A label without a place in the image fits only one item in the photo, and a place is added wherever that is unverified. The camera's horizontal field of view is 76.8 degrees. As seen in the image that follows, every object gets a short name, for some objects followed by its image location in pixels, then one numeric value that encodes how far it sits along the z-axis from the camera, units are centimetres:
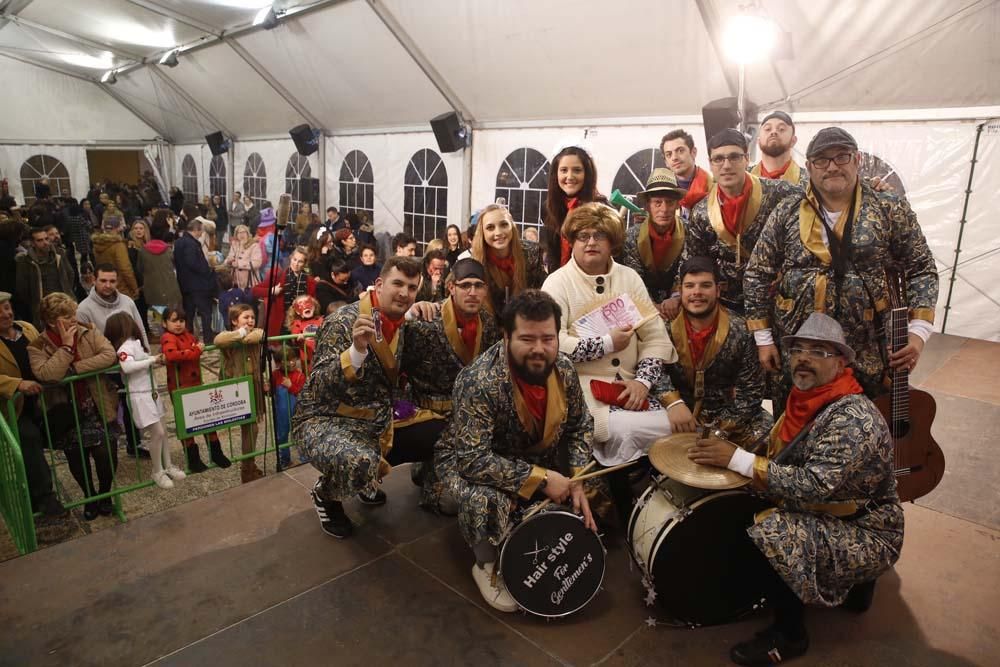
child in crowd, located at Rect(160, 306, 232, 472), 454
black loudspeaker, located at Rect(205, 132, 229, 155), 1900
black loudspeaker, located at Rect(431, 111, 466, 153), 1100
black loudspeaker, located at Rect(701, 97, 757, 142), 762
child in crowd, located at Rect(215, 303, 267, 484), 456
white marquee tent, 677
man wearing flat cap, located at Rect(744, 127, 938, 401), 321
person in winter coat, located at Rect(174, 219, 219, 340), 802
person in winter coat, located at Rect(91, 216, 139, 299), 788
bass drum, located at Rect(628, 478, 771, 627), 269
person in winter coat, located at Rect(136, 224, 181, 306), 809
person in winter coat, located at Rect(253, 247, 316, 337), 647
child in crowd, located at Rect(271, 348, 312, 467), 491
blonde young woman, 385
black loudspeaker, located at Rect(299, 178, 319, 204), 1563
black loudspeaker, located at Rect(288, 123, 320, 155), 1477
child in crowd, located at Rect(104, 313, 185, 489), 434
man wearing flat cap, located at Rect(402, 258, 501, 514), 362
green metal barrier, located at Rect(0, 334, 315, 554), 347
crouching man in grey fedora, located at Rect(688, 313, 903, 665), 253
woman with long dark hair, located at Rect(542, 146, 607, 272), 395
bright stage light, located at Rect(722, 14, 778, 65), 631
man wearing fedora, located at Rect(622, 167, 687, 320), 377
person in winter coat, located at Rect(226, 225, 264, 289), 868
